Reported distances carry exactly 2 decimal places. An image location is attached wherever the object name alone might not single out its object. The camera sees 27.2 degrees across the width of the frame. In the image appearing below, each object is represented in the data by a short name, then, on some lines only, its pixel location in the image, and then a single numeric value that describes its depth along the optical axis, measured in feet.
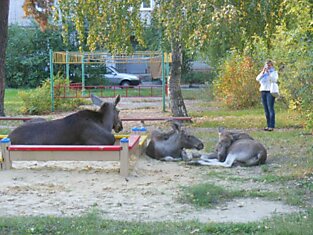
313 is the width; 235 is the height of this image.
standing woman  54.75
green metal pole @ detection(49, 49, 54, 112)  78.84
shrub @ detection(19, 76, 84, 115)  76.79
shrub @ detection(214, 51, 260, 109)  76.33
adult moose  36.45
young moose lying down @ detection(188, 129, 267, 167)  36.88
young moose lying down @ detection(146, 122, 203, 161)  39.40
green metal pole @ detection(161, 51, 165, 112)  76.46
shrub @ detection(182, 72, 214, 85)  132.36
